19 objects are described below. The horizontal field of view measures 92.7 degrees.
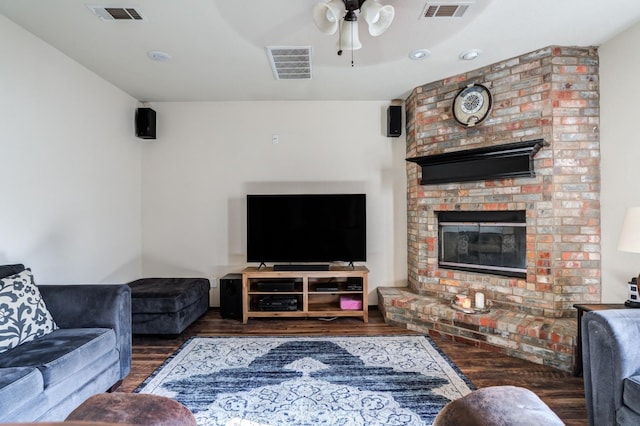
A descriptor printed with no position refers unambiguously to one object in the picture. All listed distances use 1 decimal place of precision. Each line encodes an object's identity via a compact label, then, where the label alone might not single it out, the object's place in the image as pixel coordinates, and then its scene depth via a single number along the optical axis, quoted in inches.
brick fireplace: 99.2
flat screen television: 134.8
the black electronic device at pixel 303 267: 130.5
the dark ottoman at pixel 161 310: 111.0
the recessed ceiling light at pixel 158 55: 101.3
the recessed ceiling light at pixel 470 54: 101.7
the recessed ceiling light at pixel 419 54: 100.9
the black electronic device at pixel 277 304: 129.1
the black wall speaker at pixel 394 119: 140.7
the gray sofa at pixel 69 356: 54.1
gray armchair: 53.5
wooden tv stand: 127.7
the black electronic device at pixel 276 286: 129.5
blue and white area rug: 69.1
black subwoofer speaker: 131.4
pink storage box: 131.3
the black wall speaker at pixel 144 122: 141.4
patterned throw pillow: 64.5
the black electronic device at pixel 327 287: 131.1
